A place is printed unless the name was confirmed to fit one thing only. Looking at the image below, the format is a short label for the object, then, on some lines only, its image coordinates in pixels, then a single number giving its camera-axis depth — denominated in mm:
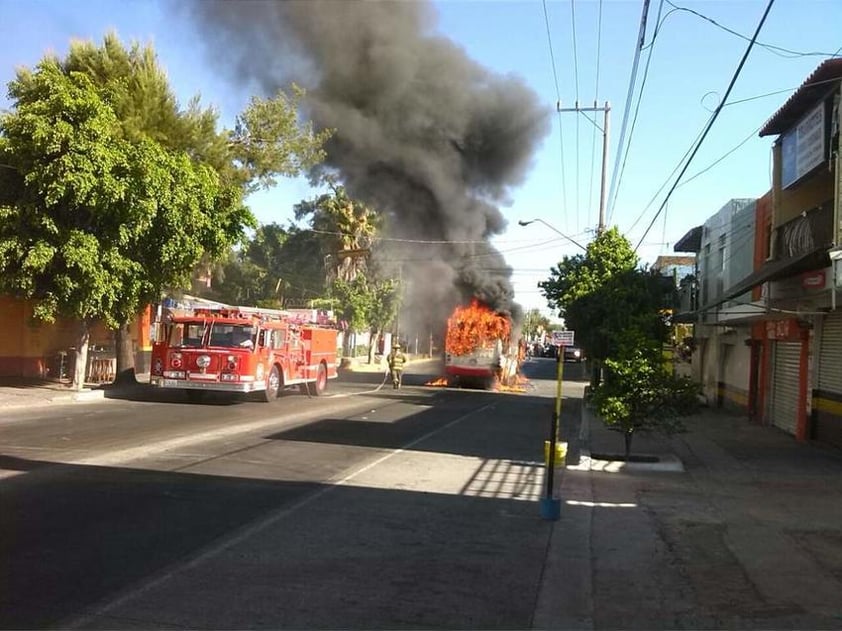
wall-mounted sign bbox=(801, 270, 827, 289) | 11766
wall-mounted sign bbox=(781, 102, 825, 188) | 12266
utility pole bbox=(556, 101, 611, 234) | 26656
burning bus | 29016
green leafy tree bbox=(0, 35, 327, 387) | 15938
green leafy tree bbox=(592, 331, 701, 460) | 11117
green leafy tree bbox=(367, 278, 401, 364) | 43406
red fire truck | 17906
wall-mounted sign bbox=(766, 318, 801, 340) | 15133
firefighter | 27172
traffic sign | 8969
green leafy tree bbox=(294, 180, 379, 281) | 42250
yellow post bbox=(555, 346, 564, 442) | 7857
